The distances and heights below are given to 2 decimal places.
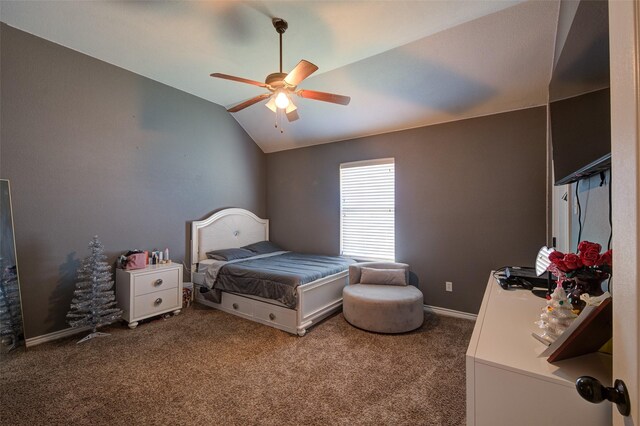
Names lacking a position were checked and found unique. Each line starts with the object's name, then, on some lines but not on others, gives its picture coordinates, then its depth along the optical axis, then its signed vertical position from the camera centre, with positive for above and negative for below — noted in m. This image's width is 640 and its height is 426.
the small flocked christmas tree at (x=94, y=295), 2.64 -0.79
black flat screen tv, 1.00 +0.32
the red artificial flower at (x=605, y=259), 1.00 -0.18
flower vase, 1.08 -0.31
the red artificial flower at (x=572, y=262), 1.10 -0.21
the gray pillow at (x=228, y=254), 3.77 -0.58
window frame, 3.71 +0.15
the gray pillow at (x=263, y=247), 4.32 -0.55
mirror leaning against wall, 2.38 -0.57
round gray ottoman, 2.74 -1.00
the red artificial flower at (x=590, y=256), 1.03 -0.18
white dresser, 0.84 -0.57
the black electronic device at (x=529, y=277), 1.93 -0.50
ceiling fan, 1.94 +0.96
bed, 2.83 -0.85
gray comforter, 2.84 -0.69
